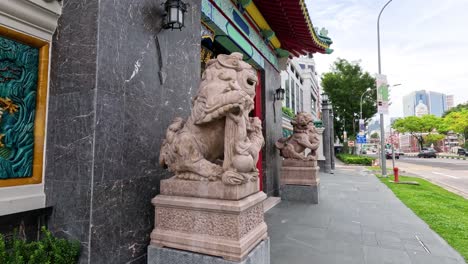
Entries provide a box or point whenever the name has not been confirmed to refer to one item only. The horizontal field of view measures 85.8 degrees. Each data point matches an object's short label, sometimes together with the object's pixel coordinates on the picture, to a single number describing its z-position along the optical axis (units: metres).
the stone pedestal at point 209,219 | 2.27
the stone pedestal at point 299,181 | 6.89
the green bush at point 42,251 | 1.91
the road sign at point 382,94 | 11.98
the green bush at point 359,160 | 21.16
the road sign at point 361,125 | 19.84
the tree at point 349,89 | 25.08
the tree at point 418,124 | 39.44
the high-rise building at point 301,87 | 17.92
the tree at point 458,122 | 33.89
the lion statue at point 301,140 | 7.02
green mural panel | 2.20
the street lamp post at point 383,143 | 13.46
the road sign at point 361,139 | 18.41
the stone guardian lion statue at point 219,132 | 2.37
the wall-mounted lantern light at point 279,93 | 7.76
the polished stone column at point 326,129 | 15.60
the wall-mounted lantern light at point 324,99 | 15.78
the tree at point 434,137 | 43.06
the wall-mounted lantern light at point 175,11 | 3.04
